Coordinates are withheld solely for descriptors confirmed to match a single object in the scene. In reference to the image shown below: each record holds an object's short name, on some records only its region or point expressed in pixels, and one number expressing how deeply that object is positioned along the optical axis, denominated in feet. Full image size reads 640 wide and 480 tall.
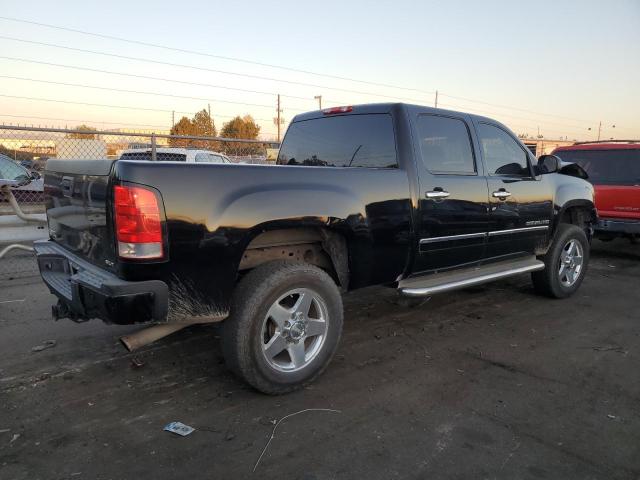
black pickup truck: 8.93
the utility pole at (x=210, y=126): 175.42
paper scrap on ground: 9.18
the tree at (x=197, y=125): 170.91
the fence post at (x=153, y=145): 27.32
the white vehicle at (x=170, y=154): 32.04
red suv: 26.18
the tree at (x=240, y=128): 189.53
